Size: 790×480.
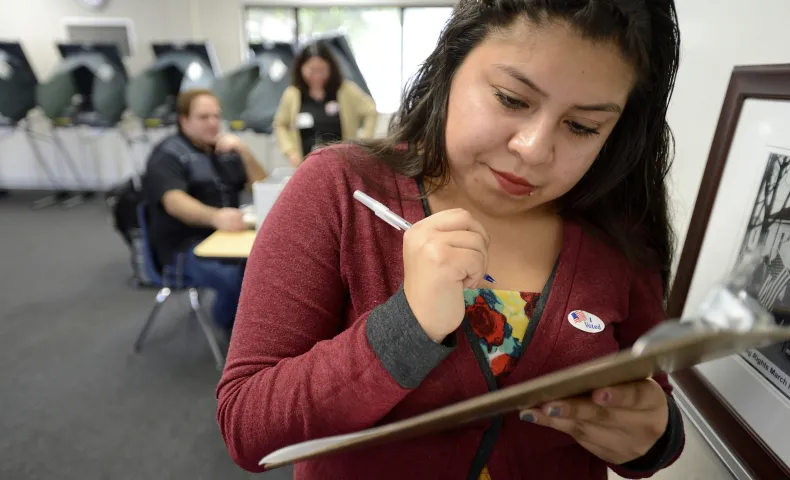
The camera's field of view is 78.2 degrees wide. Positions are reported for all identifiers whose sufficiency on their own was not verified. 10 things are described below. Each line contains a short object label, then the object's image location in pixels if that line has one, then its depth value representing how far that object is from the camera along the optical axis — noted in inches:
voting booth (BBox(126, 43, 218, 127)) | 181.9
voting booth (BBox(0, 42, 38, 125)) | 179.9
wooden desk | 71.7
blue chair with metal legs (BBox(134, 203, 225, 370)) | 86.2
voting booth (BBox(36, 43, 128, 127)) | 182.5
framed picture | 23.5
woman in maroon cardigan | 20.8
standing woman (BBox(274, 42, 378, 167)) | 130.7
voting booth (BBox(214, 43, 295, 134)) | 185.2
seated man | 86.3
